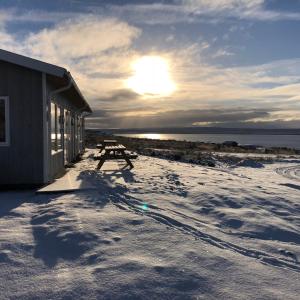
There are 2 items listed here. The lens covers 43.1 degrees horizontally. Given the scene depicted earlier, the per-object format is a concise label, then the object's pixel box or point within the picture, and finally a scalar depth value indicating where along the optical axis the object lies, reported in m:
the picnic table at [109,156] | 12.05
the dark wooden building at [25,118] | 8.62
